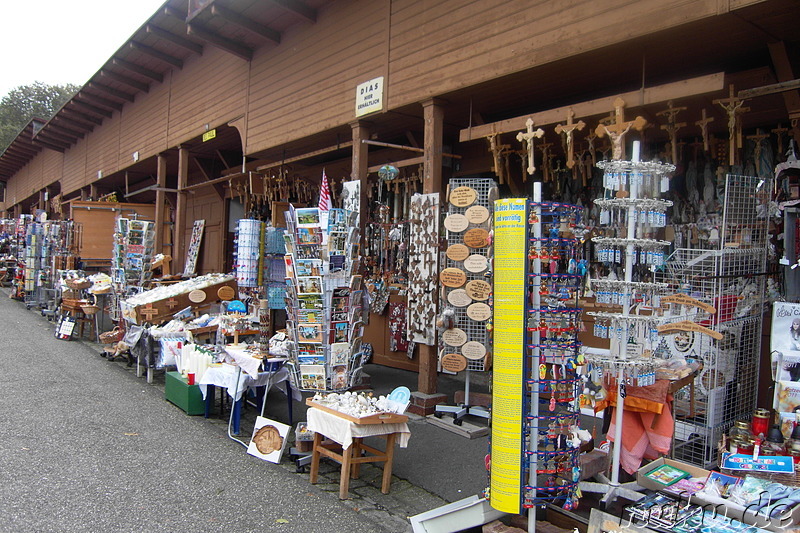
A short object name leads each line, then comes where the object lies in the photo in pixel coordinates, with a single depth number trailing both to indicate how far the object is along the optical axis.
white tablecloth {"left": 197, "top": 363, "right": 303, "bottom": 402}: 6.45
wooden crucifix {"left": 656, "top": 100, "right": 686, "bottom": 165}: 5.57
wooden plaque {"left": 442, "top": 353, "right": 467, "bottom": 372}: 6.78
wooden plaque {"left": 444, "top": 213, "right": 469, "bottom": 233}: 6.72
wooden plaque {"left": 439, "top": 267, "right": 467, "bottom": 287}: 6.73
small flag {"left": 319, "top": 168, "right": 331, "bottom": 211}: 7.16
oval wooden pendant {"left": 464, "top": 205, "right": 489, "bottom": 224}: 6.63
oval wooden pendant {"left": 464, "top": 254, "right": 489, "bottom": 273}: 6.61
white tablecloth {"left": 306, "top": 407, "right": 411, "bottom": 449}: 4.84
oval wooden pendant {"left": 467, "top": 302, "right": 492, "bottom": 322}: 6.54
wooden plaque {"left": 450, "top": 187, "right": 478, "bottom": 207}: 6.73
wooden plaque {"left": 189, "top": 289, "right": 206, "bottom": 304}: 10.49
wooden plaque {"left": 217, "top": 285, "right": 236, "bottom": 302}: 10.84
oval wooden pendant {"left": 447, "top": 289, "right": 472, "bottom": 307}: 6.67
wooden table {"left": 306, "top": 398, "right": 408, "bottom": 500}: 4.88
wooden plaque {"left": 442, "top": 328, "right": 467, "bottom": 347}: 6.83
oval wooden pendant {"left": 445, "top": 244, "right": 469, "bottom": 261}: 6.74
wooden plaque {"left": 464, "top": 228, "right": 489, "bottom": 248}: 6.60
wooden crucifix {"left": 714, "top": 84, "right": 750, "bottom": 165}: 4.93
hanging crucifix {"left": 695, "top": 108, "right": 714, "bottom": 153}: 5.61
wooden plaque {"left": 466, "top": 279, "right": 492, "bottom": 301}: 6.57
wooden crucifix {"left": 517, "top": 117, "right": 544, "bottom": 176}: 6.04
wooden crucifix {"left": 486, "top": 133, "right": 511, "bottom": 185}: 6.61
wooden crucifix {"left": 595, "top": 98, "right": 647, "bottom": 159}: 4.84
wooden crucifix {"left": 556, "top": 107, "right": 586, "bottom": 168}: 5.68
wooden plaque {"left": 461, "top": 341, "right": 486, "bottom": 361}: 6.73
